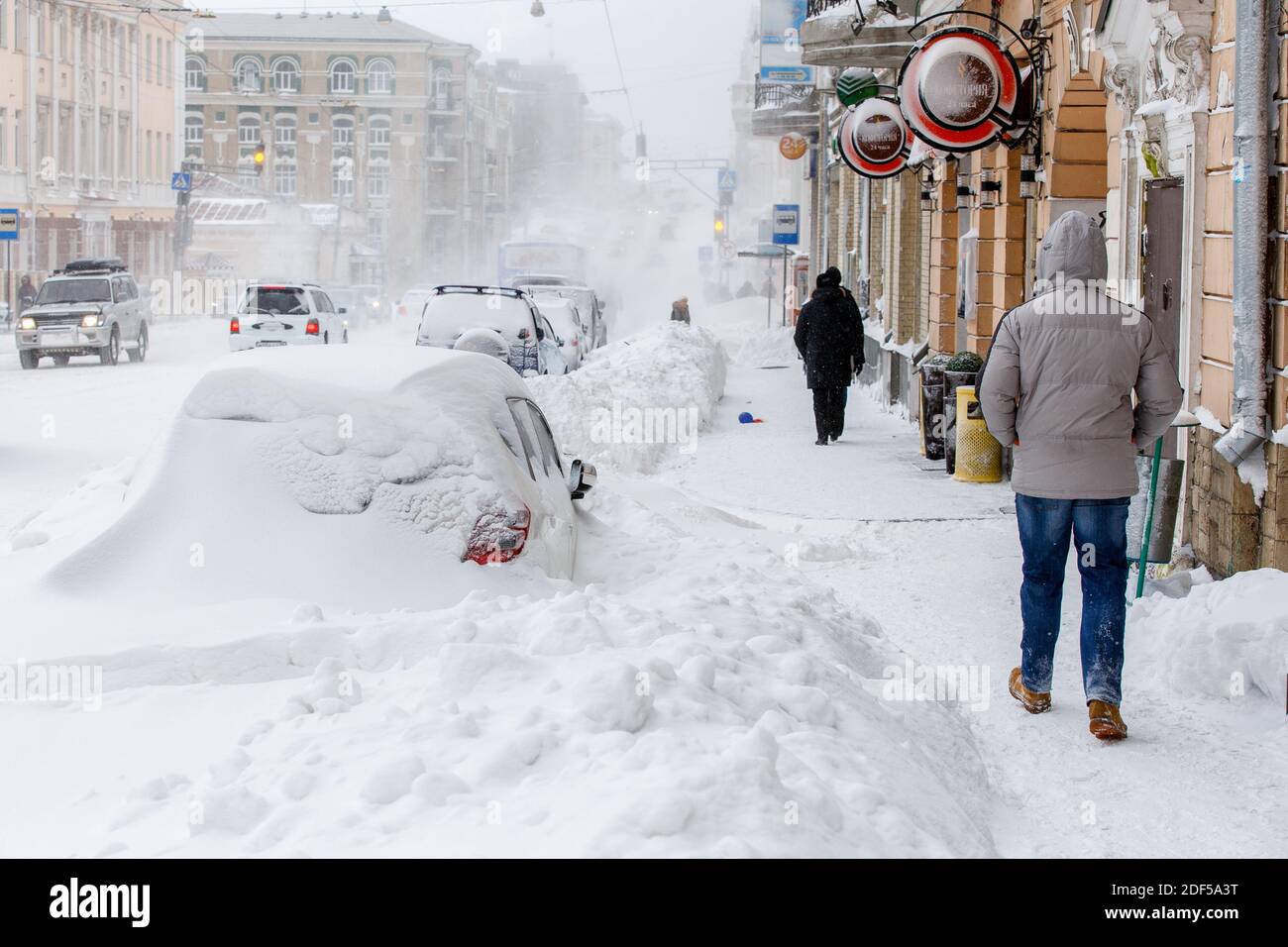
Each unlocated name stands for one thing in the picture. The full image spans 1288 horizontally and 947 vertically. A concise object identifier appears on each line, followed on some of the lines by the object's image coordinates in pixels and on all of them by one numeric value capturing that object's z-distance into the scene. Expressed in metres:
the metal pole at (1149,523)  8.54
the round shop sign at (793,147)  39.00
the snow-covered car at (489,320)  23.70
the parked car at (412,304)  45.36
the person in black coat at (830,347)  18.05
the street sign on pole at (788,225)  37.09
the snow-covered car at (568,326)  29.14
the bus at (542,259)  51.88
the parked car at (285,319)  29.95
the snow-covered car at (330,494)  6.55
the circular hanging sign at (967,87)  14.58
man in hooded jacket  6.70
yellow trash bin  14.88
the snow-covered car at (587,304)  35.50
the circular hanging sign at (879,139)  21.59
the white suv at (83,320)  31.81
